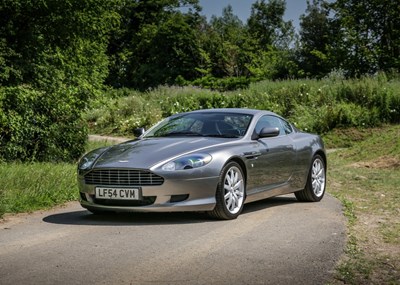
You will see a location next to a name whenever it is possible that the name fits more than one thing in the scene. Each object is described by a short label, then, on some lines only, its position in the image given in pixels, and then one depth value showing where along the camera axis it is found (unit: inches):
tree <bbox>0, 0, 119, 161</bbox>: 685.9
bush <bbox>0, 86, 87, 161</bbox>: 669.9
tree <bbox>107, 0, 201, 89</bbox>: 2522.1
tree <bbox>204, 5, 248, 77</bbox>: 2417.6
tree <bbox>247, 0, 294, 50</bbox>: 3487.0
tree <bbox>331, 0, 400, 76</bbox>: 1664.6
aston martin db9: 333.7
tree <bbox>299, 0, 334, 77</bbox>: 2097.7
